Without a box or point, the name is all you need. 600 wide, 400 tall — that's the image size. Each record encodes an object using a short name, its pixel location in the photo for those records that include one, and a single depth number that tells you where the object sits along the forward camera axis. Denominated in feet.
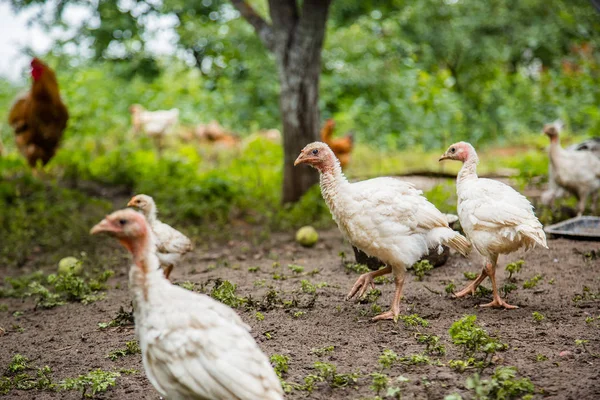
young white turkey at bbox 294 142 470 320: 16.39
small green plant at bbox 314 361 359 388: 12.59
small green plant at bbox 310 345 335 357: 14.25
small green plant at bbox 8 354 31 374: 14.14
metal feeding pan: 22.84
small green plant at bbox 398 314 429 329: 15.69
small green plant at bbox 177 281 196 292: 18.41
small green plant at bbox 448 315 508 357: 13.37
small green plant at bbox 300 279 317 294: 18.08
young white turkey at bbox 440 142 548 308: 16.63
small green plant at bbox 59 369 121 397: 12.50
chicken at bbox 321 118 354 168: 37.32
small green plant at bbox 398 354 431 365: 13.32
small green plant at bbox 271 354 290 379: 13.20
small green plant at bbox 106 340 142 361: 14.66
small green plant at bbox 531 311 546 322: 15.87
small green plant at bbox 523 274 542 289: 18.57
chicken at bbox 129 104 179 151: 41.16
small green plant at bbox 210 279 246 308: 17.13
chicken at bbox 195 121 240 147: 45.55
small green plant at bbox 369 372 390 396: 11.84
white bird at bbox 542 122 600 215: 25.88
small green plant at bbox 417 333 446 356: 13.87
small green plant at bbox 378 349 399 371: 12.99
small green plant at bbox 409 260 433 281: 19.76
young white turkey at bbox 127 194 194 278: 19.12
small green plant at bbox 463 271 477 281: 19.29
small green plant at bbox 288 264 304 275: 21.13
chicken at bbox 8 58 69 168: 31.86
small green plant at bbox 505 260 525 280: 18.66
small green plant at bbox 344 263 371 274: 20.53
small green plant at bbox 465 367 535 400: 11.52
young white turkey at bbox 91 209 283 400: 9.89
